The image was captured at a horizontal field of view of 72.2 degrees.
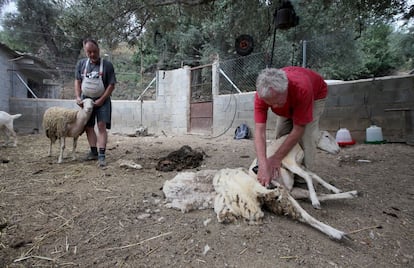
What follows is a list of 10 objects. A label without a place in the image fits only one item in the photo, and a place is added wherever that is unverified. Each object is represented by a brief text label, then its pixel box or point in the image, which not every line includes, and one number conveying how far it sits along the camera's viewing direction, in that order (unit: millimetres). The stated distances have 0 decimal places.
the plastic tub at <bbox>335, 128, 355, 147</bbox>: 5129
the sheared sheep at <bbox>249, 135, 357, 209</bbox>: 2371
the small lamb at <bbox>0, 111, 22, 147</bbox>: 5859
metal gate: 8992
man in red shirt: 1970
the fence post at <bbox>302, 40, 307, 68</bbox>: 6320
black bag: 7453
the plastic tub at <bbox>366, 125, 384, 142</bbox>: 4918
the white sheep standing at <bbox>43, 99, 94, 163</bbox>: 4062
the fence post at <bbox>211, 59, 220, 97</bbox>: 8648
